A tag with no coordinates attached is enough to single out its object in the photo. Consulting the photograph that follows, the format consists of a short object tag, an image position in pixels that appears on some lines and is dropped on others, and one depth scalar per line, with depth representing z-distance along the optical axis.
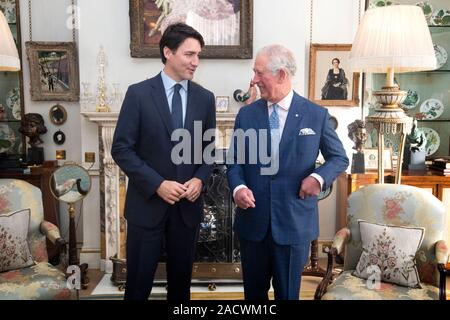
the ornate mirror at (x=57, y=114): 3.37
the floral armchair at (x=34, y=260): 1.96
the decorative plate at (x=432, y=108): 3.57
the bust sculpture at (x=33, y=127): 3.23
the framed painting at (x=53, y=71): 3.28
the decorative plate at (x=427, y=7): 3.48
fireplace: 3.11
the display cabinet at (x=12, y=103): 3.35
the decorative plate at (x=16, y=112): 3.43
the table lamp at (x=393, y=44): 2.39
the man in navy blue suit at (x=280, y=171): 1.70
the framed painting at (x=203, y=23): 3.07
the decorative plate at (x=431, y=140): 3.59
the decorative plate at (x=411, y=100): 3.56
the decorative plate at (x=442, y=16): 3.48
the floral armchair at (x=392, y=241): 1.96
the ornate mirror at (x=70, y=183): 2.86
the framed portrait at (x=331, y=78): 3.38
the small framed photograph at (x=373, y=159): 3.34
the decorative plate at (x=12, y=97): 3.41
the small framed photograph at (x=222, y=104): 3.14
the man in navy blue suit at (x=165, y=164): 1.74
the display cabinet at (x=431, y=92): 3.49
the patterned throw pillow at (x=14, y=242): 2.11
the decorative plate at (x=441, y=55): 3.50
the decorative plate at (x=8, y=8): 3.35
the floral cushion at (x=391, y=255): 2.04
